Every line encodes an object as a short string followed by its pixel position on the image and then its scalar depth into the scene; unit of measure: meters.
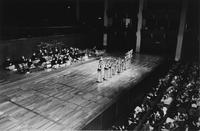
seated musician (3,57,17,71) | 7.97
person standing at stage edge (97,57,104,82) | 7.25
